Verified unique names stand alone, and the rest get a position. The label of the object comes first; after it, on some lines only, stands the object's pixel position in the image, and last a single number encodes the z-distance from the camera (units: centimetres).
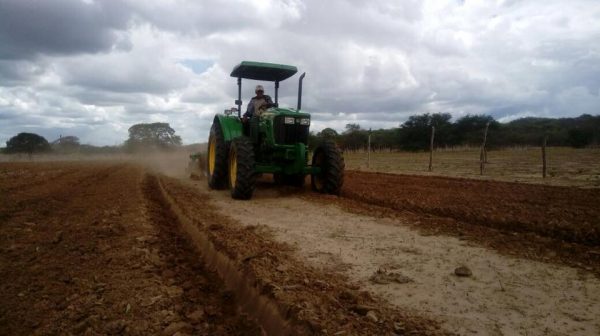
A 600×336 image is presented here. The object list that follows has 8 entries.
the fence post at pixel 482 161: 1448
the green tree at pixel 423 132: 4325
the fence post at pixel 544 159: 1270
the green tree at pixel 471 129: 4191
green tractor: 816
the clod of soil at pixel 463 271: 376
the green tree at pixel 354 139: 4266
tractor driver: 964
